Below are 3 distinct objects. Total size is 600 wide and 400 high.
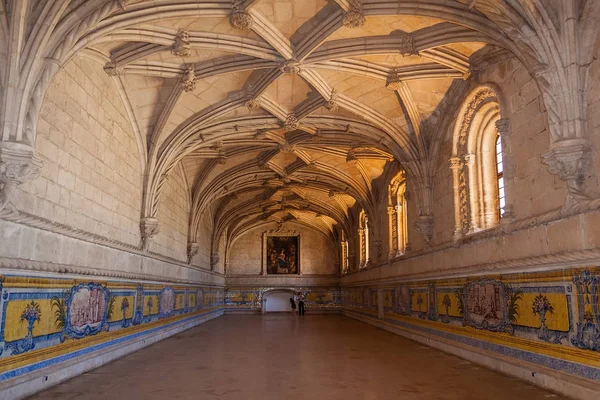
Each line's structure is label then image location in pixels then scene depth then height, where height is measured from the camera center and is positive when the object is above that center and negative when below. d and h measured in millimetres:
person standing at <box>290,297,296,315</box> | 29169 -1178
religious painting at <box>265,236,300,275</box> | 31219 +1707
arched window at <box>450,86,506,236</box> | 9844 +2330
